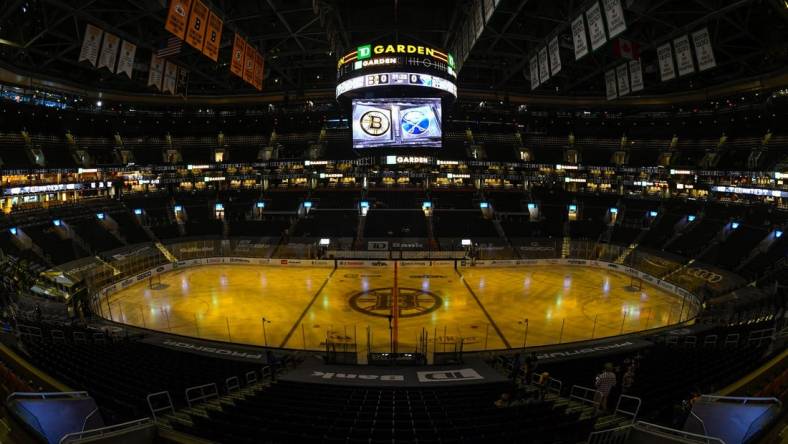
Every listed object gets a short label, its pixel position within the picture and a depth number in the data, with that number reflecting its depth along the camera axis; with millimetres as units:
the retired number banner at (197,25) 22689
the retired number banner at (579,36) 22844
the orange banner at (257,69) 33438
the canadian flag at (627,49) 27547
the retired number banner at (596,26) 21438
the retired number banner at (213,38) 24328
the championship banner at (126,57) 26516
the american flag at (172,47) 27953
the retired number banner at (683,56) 24297
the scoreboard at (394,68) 34188
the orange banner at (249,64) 31912
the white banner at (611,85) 31688
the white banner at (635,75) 28688
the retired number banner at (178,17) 20906
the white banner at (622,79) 30094
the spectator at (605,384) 11305
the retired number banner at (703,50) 23234
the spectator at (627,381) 12266
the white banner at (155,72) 31016
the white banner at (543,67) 30591
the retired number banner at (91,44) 24109
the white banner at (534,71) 32656
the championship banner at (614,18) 19911
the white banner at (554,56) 28633
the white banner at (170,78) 32094
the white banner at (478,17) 28094
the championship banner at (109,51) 25281
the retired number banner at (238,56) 30156
